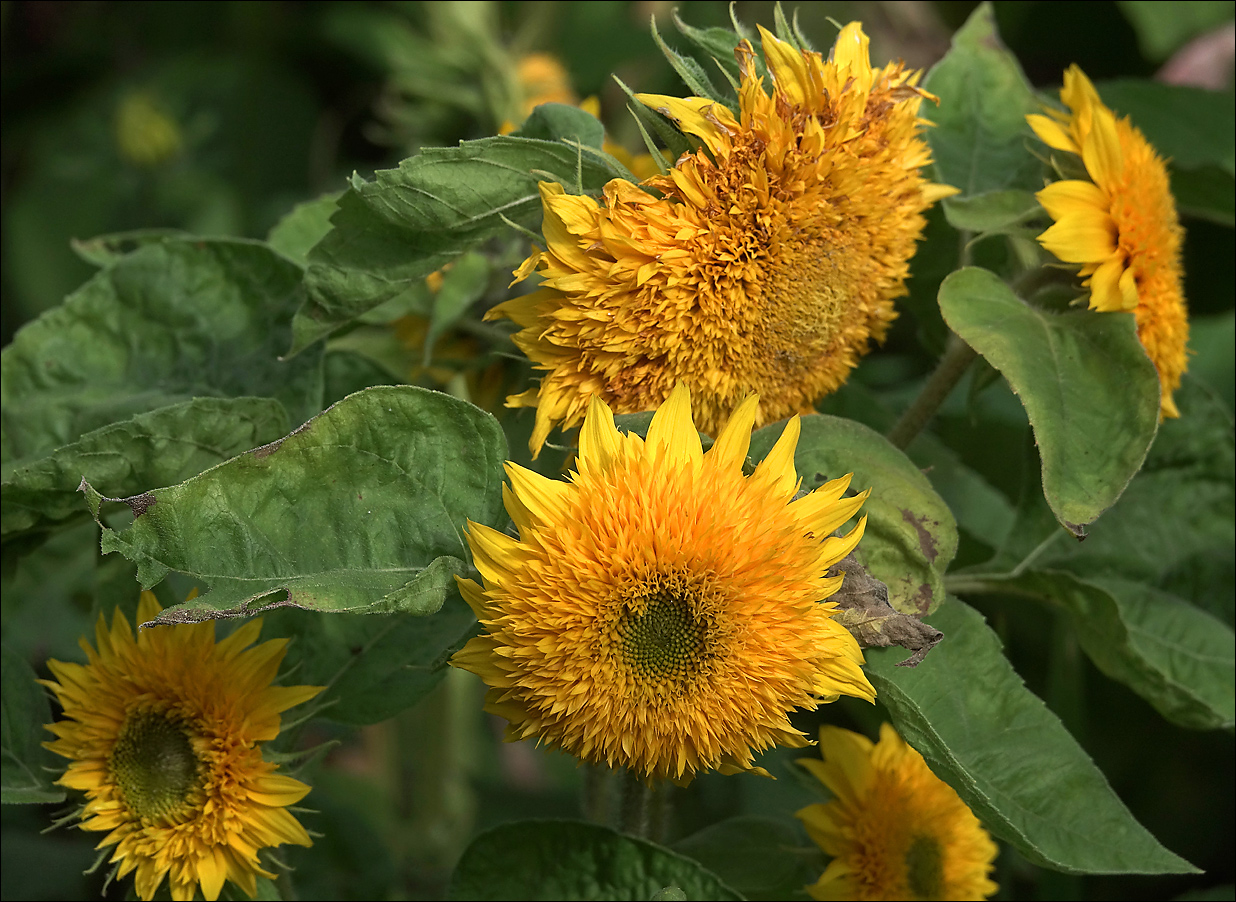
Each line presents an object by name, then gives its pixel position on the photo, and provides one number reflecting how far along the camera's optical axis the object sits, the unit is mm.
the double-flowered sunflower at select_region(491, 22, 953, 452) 1642
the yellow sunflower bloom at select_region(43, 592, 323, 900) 1683
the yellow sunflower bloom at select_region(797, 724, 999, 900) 1747
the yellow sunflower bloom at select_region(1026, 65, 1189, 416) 1696
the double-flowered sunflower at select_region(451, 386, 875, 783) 1616
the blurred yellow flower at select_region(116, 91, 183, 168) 3039
